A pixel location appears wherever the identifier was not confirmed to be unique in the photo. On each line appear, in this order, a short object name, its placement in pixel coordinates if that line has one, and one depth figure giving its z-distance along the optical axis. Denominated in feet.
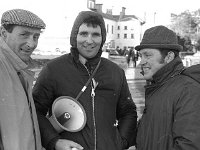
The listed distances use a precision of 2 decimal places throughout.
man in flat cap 6.78
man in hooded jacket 9.10
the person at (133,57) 98.48
